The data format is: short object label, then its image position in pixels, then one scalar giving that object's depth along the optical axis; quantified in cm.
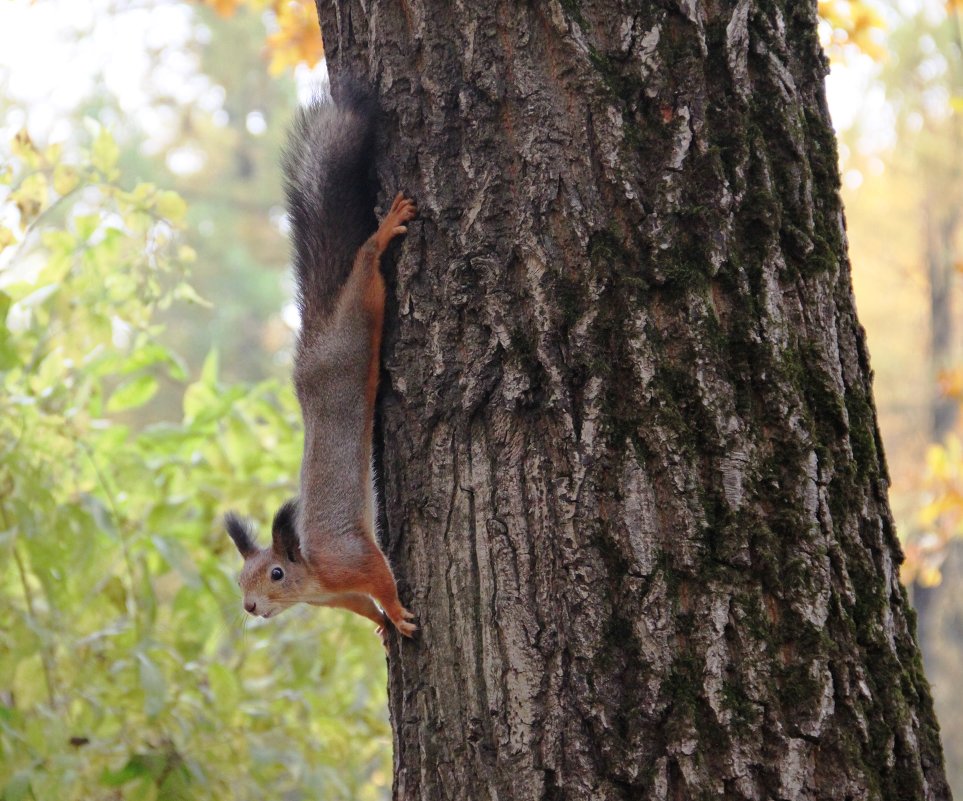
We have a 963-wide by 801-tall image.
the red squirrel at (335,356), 332
